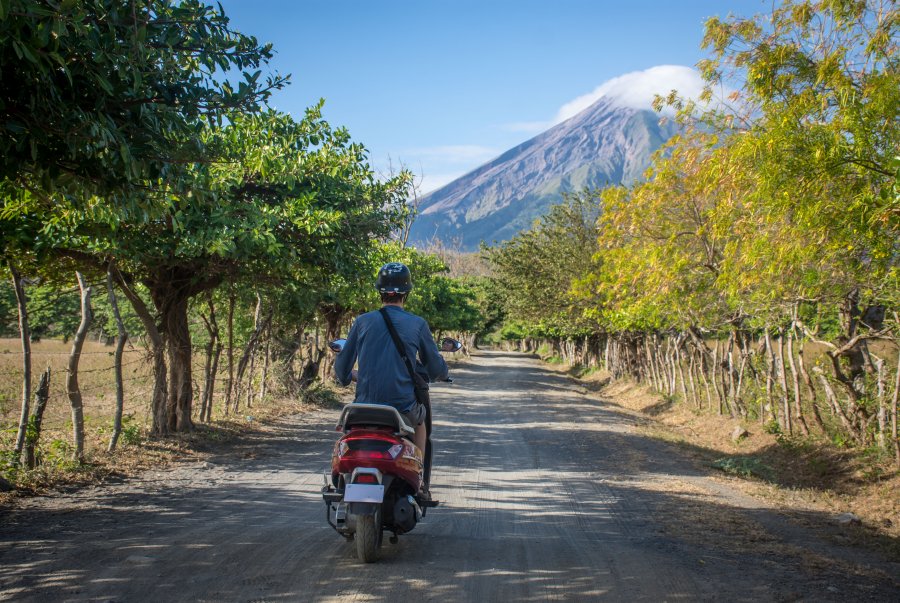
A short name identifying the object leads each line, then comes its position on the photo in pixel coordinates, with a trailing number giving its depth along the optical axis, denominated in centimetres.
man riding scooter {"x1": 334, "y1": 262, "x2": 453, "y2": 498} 491
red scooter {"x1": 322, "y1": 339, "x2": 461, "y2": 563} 446
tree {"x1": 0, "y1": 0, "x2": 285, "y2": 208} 402
